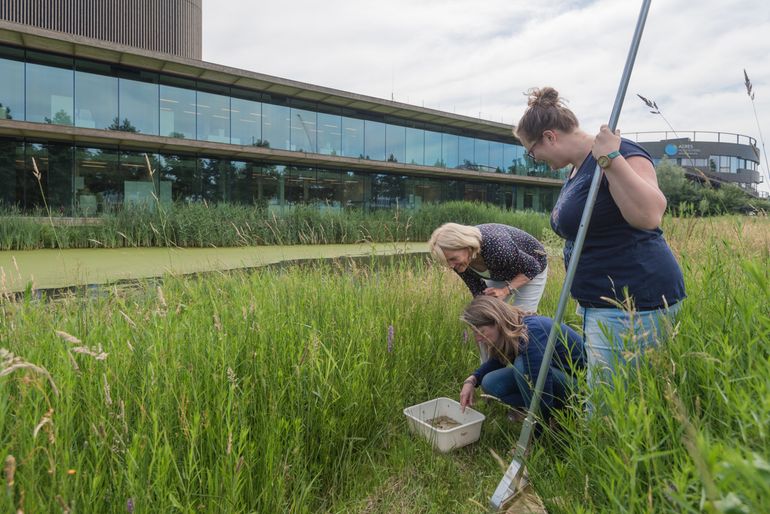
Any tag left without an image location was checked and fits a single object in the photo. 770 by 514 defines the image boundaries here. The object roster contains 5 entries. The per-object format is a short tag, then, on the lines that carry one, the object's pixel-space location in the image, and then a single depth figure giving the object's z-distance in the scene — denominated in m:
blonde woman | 3.05
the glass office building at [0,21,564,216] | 14.27
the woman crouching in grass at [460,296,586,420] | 2.34
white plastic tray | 2.34
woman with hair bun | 1.74
